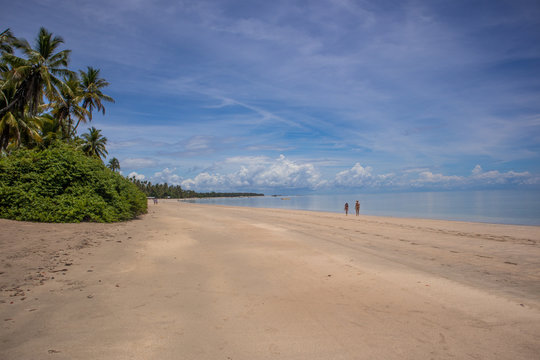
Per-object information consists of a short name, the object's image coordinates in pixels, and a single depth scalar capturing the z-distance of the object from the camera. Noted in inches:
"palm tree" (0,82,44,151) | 776.3
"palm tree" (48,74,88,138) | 1047.0
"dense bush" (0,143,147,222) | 450.6
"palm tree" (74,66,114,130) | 1224.8
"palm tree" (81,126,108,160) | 1633.0
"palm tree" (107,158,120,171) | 3099.4
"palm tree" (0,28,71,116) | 777.5
